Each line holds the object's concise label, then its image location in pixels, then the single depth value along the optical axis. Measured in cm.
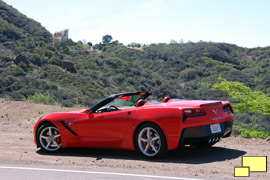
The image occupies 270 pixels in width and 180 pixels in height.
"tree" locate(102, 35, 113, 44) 10589
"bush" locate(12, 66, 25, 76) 3967
